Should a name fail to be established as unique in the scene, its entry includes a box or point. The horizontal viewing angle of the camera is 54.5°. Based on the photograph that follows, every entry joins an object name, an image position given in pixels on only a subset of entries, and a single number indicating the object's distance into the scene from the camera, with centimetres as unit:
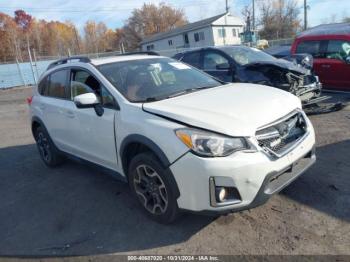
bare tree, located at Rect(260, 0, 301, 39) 5912
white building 4684
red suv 833
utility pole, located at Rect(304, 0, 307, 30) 3769
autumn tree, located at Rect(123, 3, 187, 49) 7631
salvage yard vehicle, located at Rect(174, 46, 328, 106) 702
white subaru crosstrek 295
